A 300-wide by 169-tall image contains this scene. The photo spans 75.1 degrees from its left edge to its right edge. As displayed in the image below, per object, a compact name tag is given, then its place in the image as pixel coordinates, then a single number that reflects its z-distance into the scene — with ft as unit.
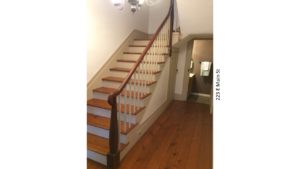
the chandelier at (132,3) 7.75
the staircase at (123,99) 7.59
